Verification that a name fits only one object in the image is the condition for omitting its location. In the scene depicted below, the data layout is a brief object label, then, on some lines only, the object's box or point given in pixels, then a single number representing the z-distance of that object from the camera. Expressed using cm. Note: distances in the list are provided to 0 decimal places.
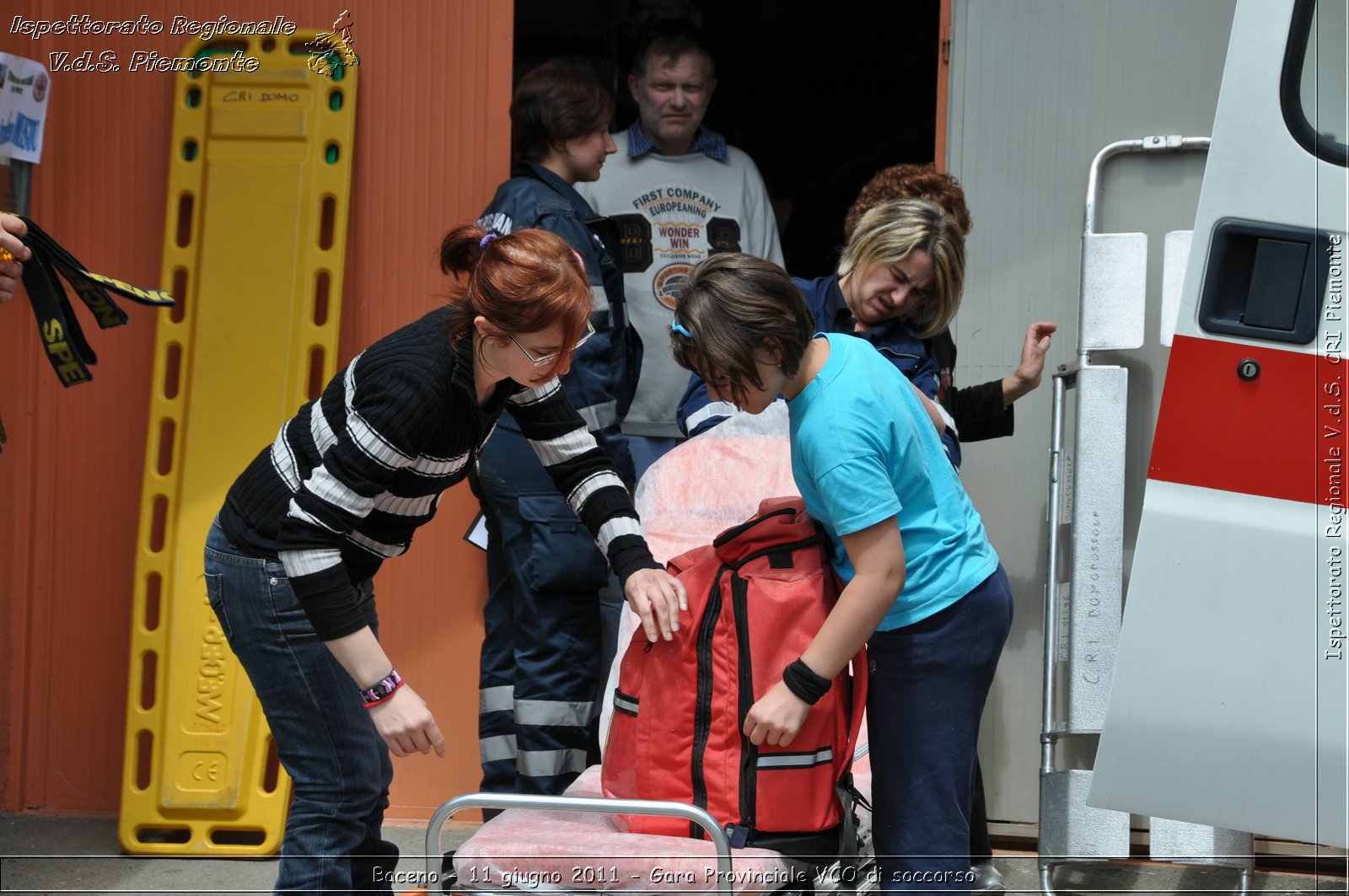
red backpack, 452
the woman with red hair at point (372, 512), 435
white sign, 691
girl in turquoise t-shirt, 436
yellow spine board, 744
